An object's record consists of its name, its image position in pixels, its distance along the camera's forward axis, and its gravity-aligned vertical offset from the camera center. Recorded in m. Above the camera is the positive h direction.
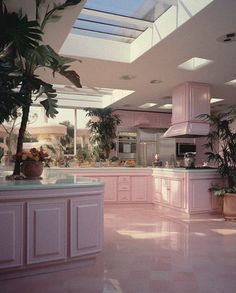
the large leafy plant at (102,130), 8.40 +0.76
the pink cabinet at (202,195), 5.65 -0.66
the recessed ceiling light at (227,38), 3.83 +1.52
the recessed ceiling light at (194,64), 5.12 +1.59
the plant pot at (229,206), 5.25 -0.81
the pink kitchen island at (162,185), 5.68 -0.56
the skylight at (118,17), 3.82 +1.85
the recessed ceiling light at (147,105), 8.50 +1.47
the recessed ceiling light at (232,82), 6.21 +1.53
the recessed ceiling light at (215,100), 7.82 +1.48
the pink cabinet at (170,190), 5.84 -0.63
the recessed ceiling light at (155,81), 5.98 +1.50
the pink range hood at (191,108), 6.09 +1.01
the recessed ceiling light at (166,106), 8.62 +1.46
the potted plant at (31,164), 3.32 -0.06
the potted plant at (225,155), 5.42 +0.06
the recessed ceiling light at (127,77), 5.69 +1.51
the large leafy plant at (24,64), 2.65 +0.95
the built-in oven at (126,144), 8.92 +0.41
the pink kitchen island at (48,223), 2.65 -0.58
